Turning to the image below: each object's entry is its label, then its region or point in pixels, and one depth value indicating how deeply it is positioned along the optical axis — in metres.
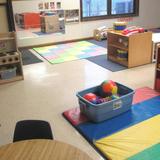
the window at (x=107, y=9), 6.25
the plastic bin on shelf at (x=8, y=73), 3.76
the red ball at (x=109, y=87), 2.75
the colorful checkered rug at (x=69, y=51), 4.85
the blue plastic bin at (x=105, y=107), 2.50
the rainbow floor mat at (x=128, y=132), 2.11
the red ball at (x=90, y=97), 2.60
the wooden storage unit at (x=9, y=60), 3.77
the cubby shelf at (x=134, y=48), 4.09
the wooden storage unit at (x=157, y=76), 3.25
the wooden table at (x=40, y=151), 1.23
